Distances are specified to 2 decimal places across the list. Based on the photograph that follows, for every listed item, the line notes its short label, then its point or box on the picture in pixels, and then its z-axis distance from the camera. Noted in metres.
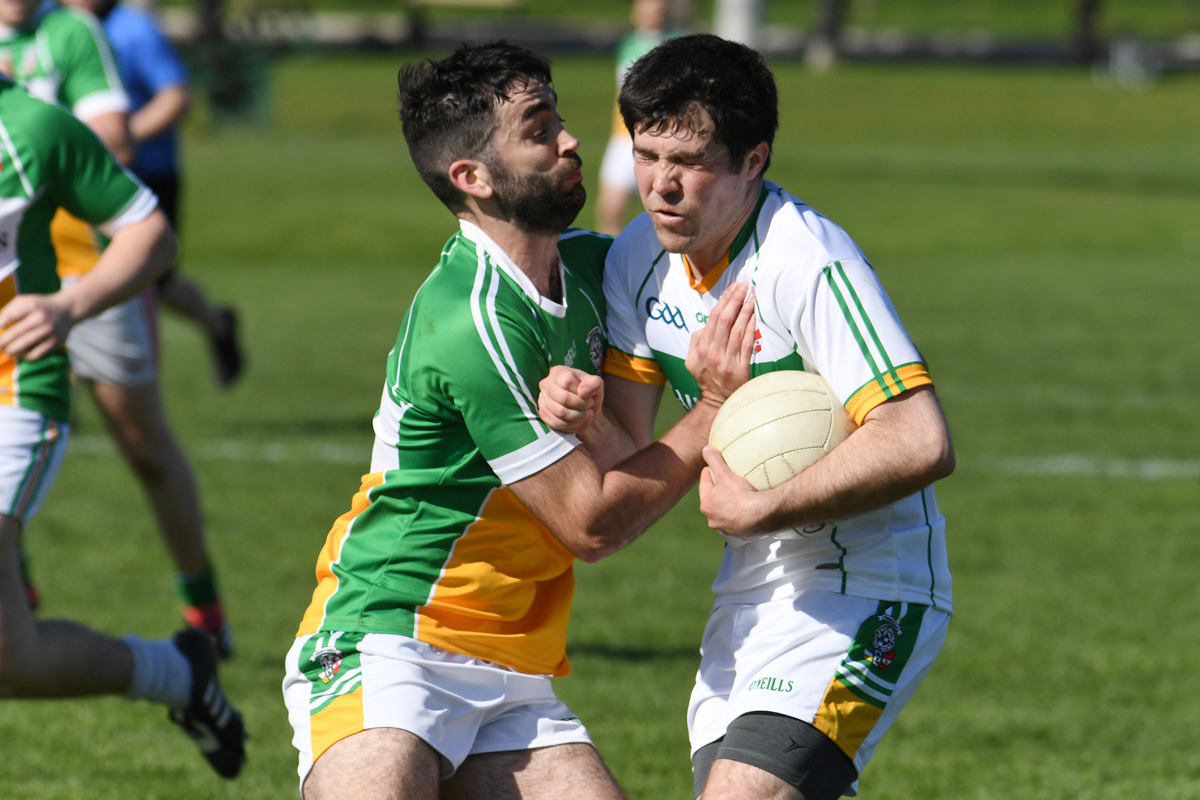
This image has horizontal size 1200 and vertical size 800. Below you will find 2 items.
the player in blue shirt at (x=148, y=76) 18.16
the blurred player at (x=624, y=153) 28.72
